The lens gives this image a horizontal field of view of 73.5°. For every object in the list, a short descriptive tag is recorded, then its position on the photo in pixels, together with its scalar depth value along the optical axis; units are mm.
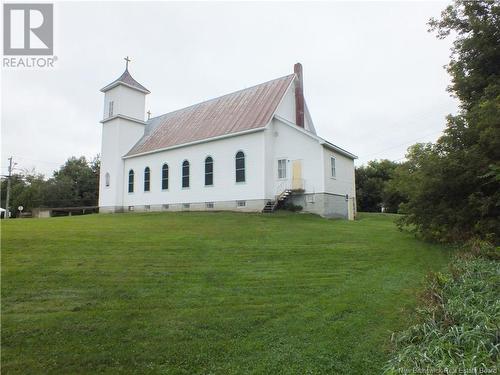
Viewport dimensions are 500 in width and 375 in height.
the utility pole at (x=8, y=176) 36369
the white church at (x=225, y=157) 19672
